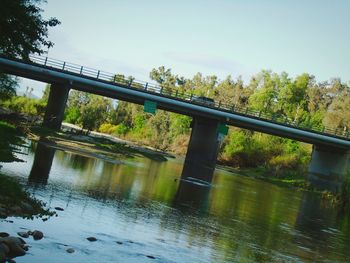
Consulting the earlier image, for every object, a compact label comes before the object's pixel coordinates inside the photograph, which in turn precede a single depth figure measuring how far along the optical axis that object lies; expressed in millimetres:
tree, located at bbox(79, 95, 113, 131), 83312
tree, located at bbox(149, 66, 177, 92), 161125
